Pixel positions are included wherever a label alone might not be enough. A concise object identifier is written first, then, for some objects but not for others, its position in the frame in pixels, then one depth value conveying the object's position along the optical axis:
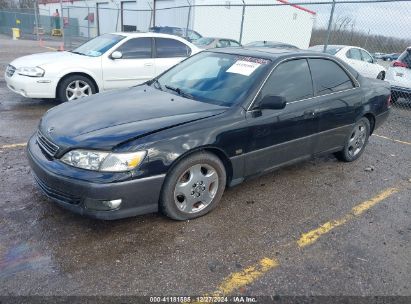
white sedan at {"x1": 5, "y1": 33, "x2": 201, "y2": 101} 6.88
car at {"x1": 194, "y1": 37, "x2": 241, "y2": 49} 15.42
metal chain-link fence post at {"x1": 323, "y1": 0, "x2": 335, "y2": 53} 10.23
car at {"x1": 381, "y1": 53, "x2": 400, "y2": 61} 15.48
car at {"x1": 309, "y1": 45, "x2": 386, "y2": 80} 11.93
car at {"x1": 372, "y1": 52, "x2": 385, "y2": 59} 13.69
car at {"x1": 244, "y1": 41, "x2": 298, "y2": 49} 14.80
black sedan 2.97
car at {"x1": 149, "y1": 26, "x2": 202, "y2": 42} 18.08
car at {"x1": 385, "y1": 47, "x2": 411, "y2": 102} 9.52
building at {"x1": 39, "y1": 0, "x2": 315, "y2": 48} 24.03
